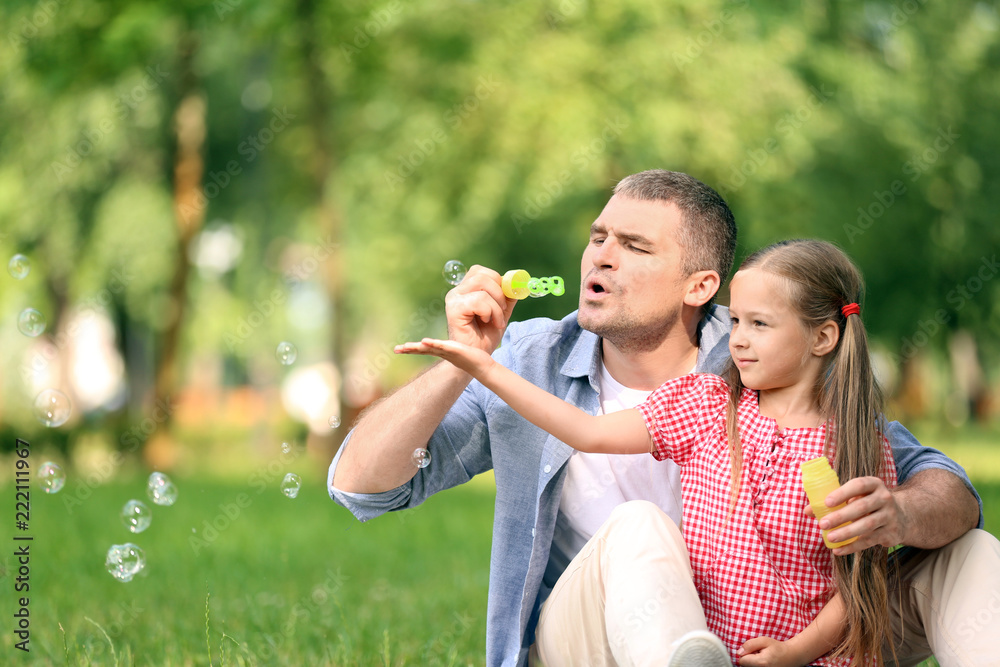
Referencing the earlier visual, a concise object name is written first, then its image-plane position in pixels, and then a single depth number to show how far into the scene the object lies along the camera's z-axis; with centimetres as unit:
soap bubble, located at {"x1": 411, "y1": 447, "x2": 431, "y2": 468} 270
